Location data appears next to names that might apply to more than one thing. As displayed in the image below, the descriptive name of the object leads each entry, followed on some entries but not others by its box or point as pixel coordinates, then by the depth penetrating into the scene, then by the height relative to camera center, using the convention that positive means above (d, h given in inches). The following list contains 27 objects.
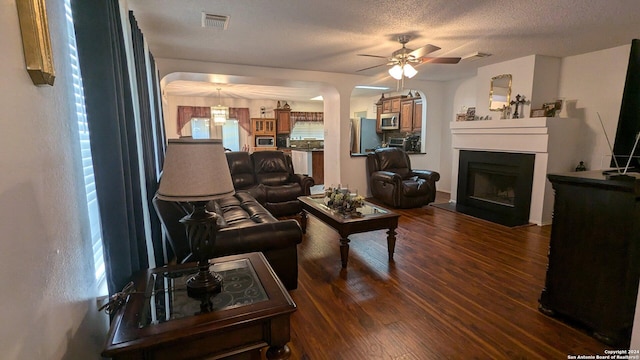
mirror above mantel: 182.7 +27.3
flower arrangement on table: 122.6 -26.7
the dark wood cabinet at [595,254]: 66.0 -27.7
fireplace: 169.3 -30.7
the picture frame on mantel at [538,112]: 165.2 +13.4
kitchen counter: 299.1 -13.3
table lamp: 48.6 -8.1
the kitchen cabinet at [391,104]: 291.3 +32.3
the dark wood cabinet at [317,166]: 292.2 -28.1
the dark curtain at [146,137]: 92.3 +0.0
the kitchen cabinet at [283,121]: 380.2 +19.9
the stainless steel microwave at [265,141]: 375.6 -5.1
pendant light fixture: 320.8 +24.0
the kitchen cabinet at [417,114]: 262.7 +19.6
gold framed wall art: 33.3 +11.1
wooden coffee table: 111.9 -32.4
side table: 41.1 -26.8
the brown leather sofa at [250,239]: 81.7 -28.9
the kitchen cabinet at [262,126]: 375.6 +13.5
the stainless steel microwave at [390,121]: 290.5 +15.4
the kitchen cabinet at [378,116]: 318.7 +21.9
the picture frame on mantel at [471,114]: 203.5 +15.3
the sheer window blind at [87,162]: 51.4 -4.5
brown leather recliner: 196.2 -29.2
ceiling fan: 129.6 +33.9
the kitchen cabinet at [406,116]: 273.3 +19.4
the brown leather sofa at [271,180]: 183.5 -27.9
